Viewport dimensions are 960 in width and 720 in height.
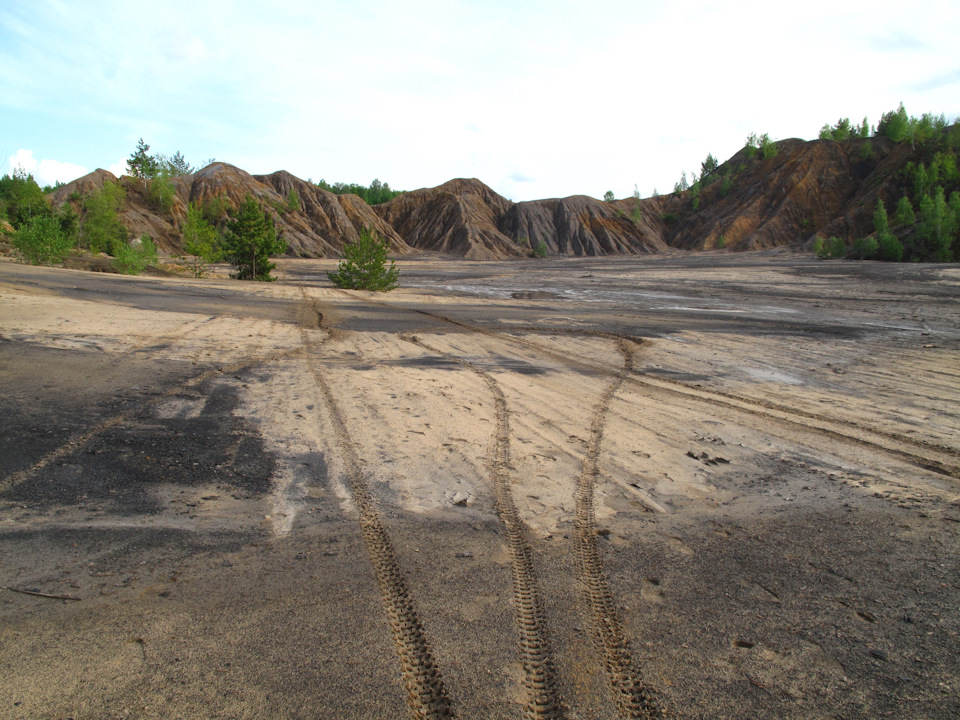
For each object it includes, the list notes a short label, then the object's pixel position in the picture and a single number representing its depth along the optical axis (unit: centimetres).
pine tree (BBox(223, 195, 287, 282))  2892
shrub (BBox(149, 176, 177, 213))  7038
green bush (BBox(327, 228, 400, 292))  2527
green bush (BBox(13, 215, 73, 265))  2873
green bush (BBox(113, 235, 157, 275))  3028
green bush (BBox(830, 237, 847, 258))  5550
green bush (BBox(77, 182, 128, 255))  4616
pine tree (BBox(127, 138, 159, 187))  7394
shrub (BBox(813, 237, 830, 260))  5679
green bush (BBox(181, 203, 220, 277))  3366
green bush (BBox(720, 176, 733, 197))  10538
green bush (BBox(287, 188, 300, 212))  8161
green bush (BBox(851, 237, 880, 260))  5147
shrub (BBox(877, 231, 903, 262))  4894
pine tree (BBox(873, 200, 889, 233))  5700
